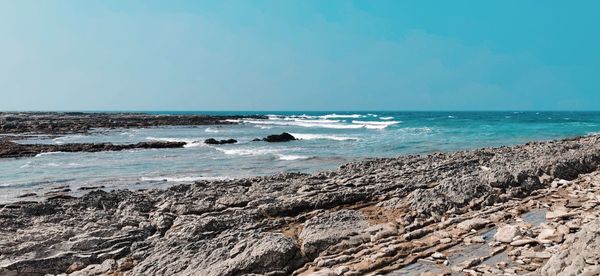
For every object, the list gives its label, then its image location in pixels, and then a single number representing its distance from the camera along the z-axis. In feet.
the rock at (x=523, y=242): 21.76
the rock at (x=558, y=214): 25.53
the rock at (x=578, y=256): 16.75
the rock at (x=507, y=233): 22.56
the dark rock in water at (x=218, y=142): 120.88
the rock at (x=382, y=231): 25.79
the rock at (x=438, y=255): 21.81
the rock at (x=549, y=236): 21.62
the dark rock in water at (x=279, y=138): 128.15
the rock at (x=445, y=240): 23.68
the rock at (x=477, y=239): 23.26
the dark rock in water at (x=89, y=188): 53.35
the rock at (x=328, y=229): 24.85
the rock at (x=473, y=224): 25.44
